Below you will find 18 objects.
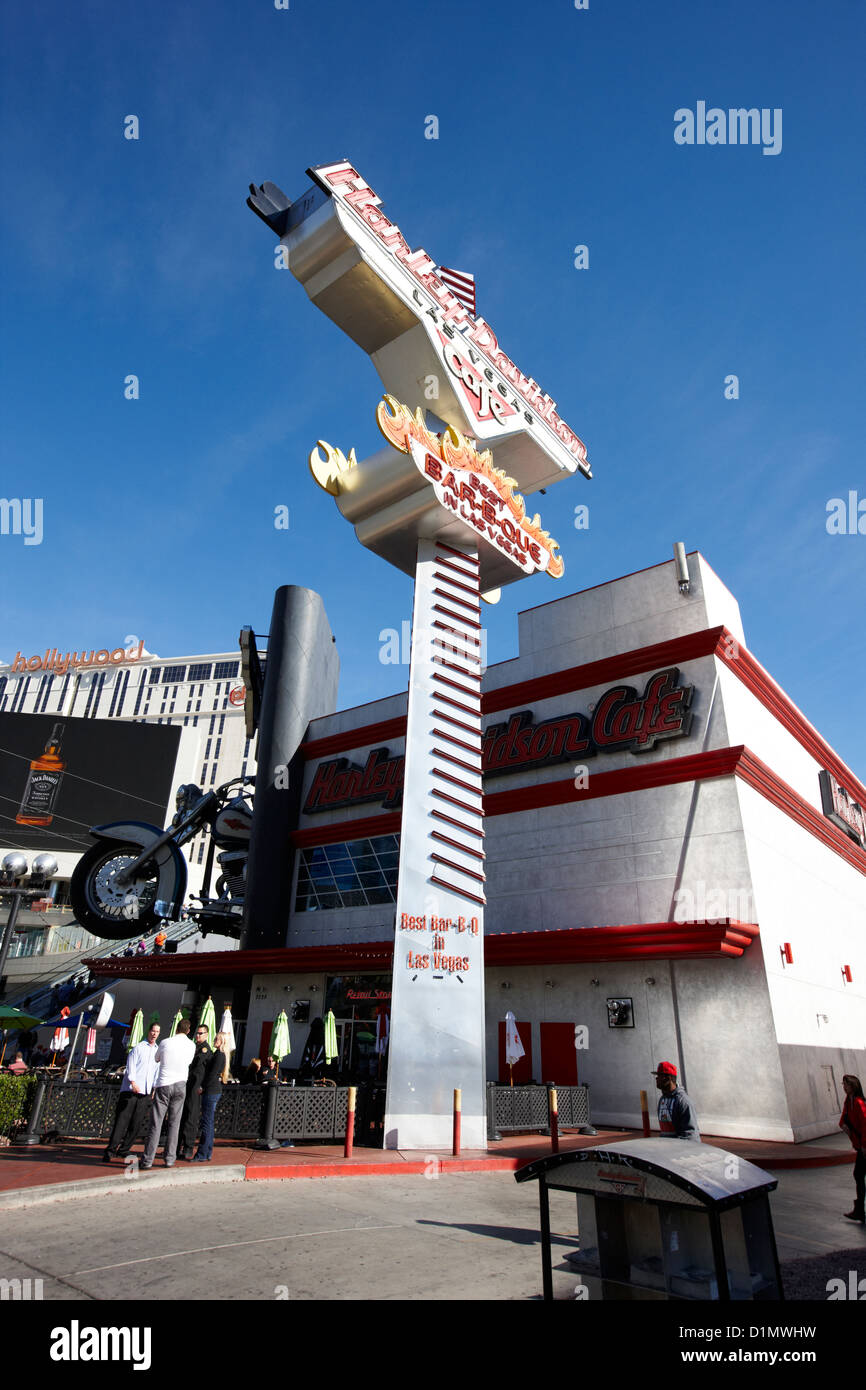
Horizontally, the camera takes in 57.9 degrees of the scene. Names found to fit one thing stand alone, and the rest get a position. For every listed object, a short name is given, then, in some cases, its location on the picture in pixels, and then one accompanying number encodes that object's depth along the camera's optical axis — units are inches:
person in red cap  327.9
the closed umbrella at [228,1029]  497.3
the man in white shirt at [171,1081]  416.5
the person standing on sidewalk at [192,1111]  455.5
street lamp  804.6
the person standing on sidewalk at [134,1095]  432.5
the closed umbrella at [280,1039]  599.8
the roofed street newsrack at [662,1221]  191.2
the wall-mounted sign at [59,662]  4591.5
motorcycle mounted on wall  1255.5
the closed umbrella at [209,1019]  609.7
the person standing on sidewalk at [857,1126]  370.0
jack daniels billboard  2541.8
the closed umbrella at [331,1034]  667.6
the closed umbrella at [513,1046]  701.3
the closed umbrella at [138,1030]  634.8
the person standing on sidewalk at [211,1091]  454.0
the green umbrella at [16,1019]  944.9
